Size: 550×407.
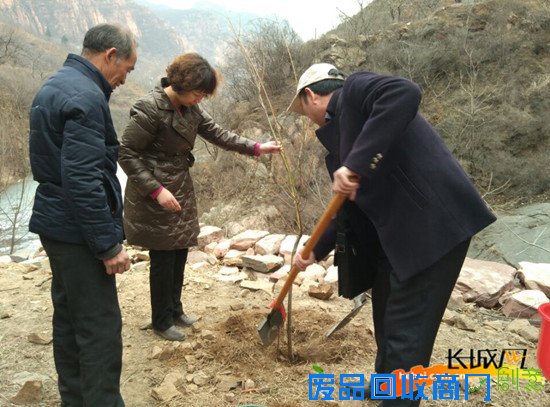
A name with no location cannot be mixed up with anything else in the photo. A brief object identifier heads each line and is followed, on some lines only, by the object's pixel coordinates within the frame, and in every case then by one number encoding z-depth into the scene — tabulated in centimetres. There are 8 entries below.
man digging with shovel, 170
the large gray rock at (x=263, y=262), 447
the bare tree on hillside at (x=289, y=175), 271
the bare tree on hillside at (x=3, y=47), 2830
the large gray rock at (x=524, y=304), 364
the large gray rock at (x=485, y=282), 389
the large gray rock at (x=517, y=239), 584
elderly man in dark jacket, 181
